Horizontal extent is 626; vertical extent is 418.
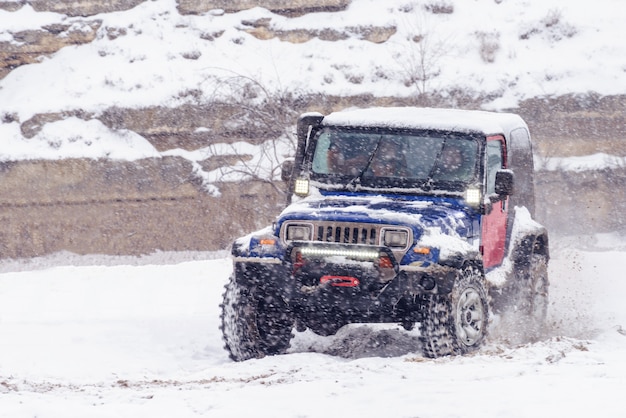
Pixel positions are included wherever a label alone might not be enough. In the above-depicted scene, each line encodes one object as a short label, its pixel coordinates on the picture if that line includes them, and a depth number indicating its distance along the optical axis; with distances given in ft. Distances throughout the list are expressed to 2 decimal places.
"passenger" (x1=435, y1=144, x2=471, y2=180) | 62.23
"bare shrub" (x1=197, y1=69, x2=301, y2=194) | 165.68
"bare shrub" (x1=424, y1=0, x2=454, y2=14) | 204.44
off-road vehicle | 54.95
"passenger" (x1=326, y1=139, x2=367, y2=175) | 63.67
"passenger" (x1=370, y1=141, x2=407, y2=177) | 62.95
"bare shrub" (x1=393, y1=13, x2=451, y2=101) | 181.37
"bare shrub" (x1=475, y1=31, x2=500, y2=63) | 190.49
